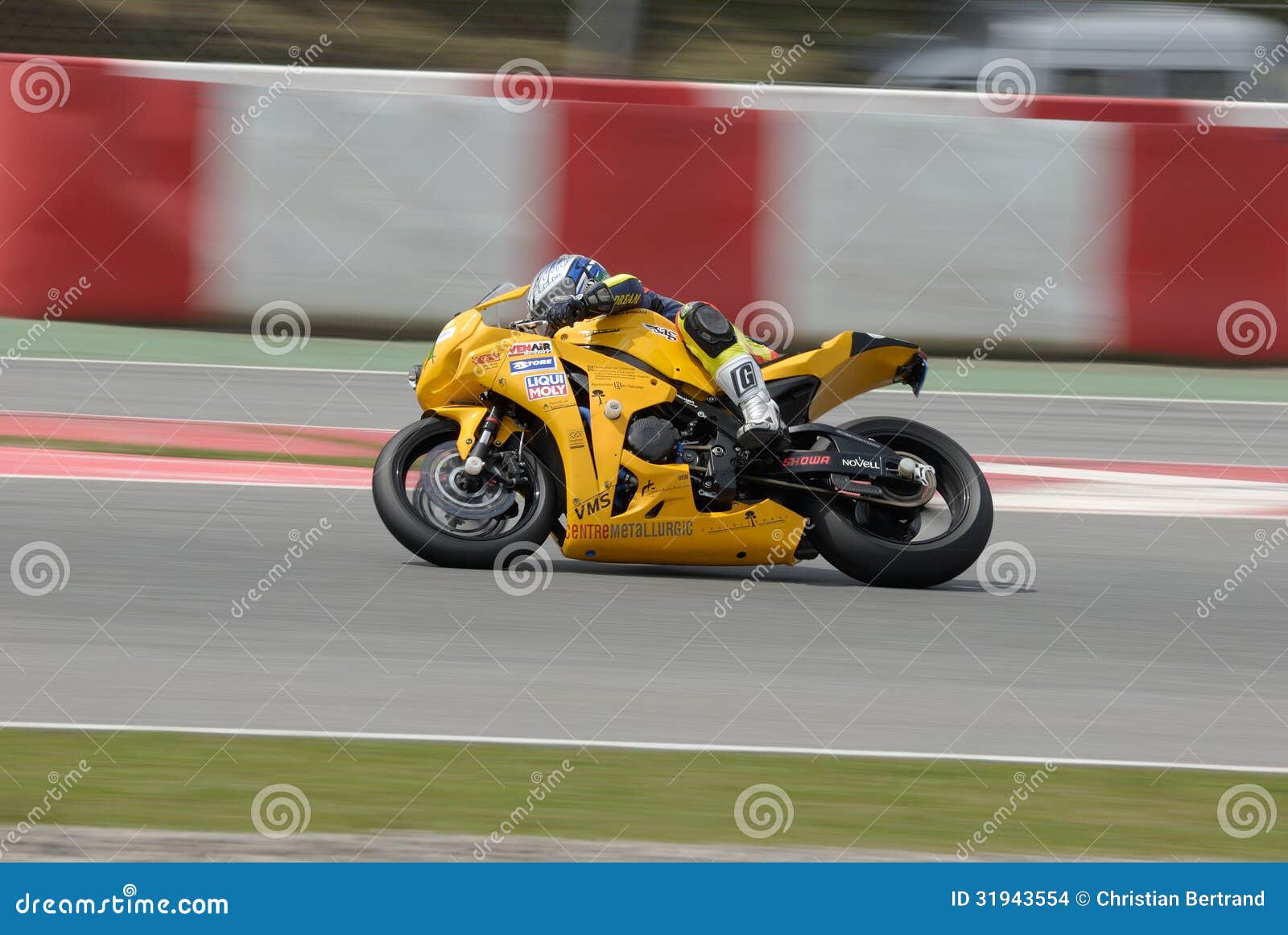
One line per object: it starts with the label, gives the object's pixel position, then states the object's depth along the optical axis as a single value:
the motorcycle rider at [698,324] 15.52
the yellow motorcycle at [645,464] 15.72
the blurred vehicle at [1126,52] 32.69
